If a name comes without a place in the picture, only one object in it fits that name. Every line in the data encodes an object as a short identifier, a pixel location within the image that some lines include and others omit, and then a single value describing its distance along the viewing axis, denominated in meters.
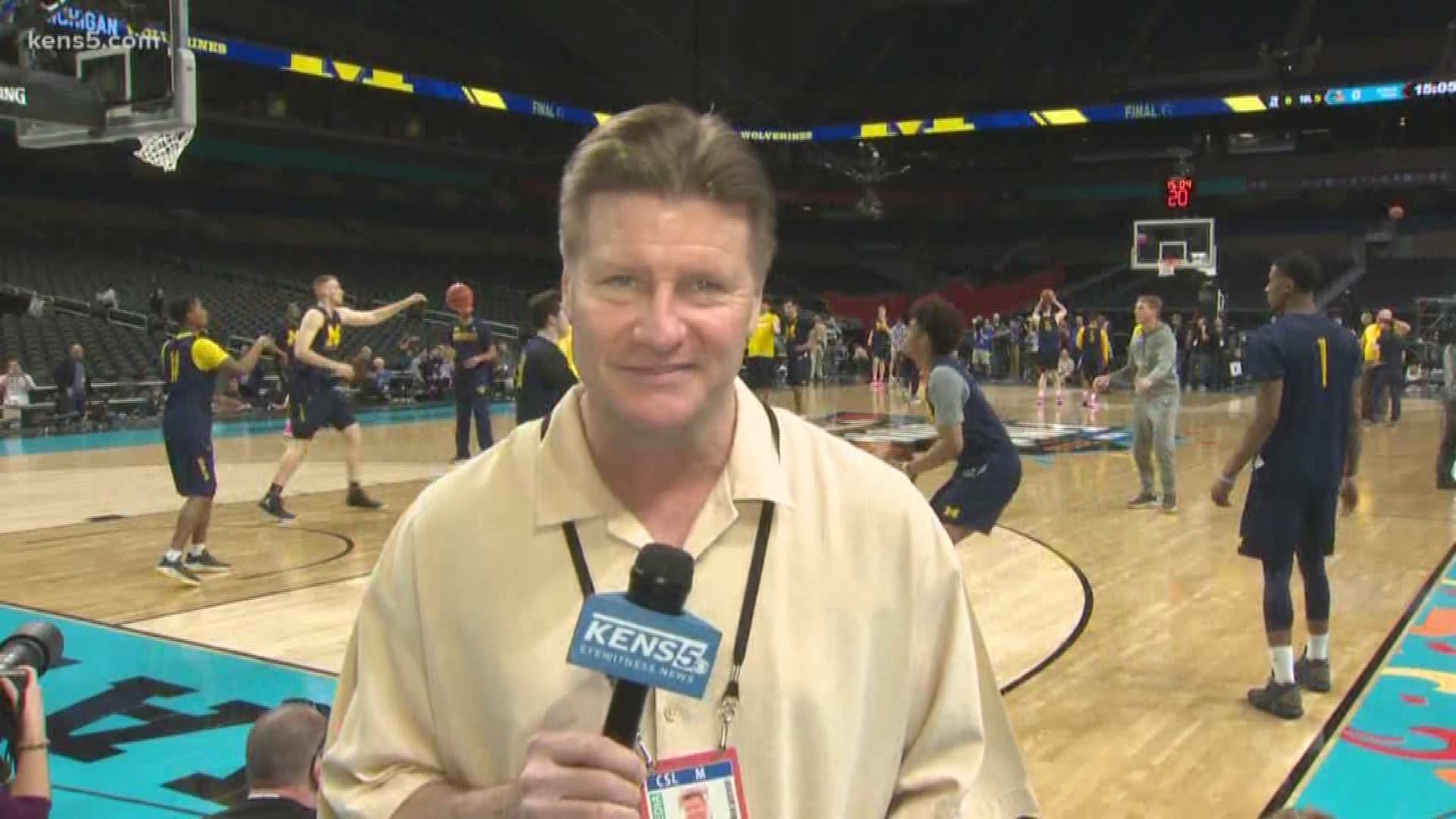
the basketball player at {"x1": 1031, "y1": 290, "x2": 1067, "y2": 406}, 20.15
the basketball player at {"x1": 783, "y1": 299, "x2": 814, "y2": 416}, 18.77
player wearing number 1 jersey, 4.80
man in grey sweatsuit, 9.09
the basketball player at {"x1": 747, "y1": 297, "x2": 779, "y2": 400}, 16.30
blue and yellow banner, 22.77
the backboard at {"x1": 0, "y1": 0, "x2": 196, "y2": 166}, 7.23
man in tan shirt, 1.26
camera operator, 2.78
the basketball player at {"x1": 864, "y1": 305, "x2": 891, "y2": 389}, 24.16
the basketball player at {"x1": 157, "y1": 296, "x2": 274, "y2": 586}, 6.95
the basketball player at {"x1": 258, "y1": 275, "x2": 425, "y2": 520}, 8.94
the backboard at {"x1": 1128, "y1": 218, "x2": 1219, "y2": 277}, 23.97
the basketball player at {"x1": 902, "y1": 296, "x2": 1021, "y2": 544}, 5.69
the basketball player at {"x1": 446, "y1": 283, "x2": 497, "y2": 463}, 11.00
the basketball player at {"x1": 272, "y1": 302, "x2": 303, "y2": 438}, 8.57
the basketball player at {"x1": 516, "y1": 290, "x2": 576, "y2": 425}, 6.78
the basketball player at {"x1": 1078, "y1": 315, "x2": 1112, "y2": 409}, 20.88
